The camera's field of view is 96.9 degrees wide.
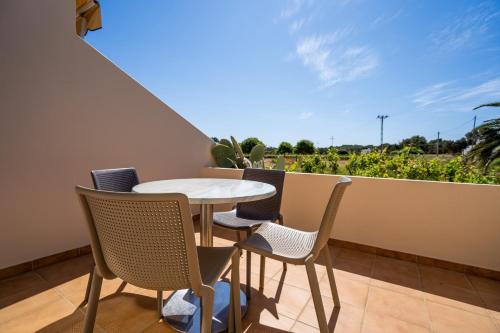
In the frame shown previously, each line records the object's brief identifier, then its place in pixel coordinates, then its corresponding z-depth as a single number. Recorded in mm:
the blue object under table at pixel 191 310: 1315
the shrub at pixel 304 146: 27028
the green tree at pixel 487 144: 5332
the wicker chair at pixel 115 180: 1521
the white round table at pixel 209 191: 1050
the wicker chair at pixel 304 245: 1043
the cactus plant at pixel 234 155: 3617
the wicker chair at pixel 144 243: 669
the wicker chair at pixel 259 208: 1829
